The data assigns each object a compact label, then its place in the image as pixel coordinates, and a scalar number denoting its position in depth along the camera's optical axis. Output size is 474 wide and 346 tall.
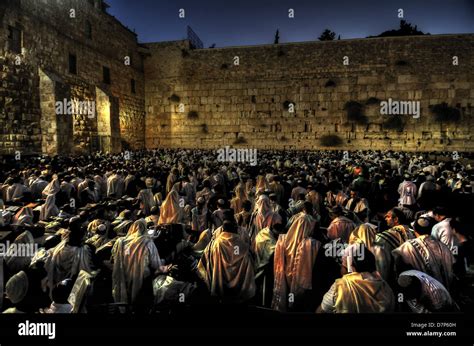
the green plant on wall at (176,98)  22.05
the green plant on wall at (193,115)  21.73
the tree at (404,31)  26.20
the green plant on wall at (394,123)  18.97
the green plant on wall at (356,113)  19.53
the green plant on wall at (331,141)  19.72
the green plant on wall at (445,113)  18.33
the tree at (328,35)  26.89
